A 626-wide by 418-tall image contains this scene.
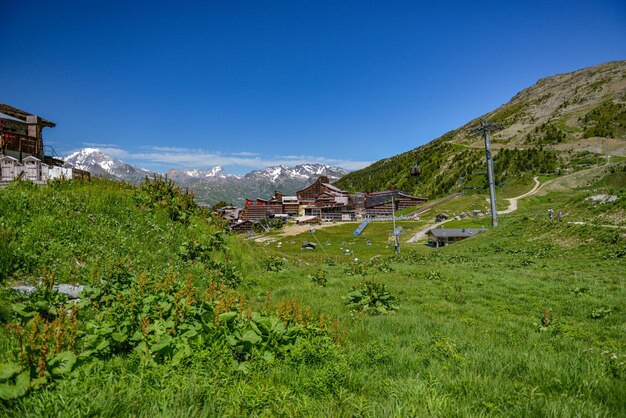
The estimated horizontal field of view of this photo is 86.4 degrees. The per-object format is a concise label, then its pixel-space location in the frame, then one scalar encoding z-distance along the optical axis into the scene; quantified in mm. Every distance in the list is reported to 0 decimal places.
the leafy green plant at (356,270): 16422
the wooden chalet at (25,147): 16125
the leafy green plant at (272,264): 15907
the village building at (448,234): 60500
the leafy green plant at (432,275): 14902
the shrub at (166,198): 13688
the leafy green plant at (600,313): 9055
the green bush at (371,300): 9833
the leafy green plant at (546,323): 7745
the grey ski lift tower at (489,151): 38062
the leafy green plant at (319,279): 13898
